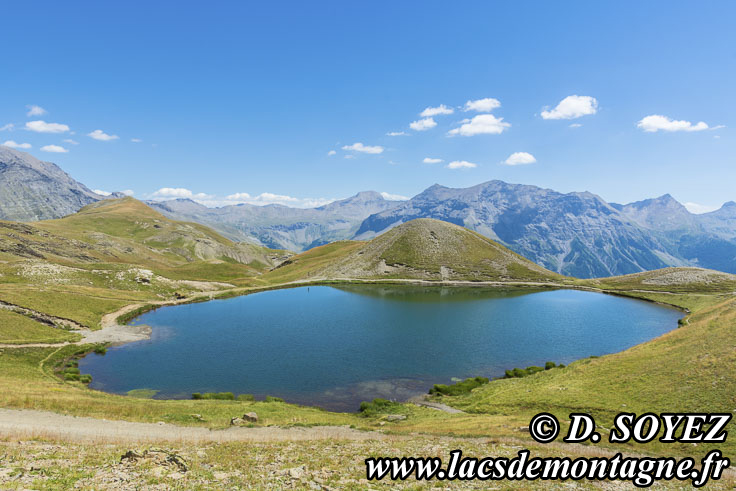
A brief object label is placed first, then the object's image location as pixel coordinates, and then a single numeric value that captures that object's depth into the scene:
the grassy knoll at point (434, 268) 178.75
